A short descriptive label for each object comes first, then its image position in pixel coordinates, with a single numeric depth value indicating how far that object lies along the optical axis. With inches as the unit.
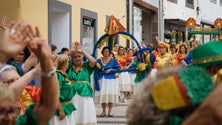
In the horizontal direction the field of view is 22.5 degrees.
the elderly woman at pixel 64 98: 276.2
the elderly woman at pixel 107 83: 472.1
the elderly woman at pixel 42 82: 100.1
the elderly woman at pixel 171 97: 67.6
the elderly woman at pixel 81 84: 325.1
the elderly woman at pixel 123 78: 640.4
